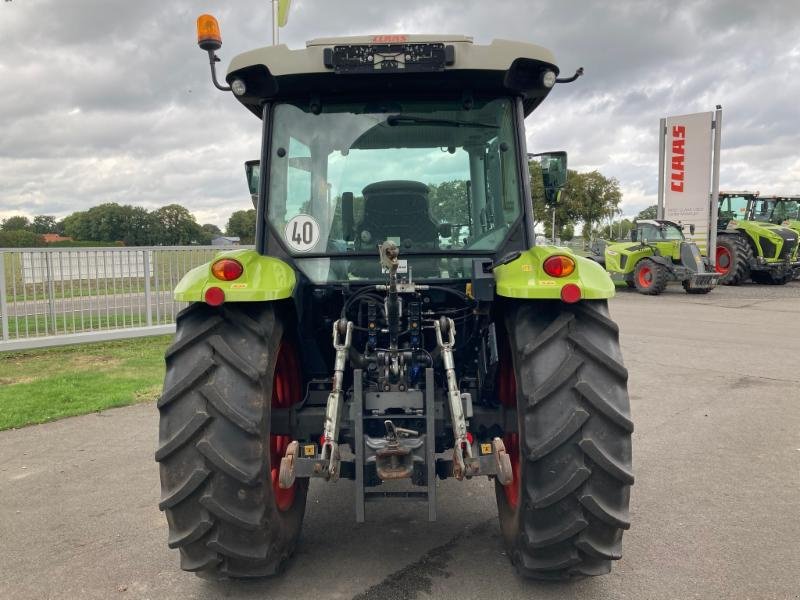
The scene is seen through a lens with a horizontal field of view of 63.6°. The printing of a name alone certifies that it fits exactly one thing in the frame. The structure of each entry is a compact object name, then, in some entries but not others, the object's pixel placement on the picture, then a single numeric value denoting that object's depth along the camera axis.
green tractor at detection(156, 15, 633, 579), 2.69
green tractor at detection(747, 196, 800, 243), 22.89
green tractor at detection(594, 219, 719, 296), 17.56
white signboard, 18.83
